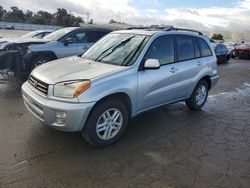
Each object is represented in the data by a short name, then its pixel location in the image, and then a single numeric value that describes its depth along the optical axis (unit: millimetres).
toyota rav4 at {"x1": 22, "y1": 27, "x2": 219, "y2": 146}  2847
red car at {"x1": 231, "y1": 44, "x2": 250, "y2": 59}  16566
